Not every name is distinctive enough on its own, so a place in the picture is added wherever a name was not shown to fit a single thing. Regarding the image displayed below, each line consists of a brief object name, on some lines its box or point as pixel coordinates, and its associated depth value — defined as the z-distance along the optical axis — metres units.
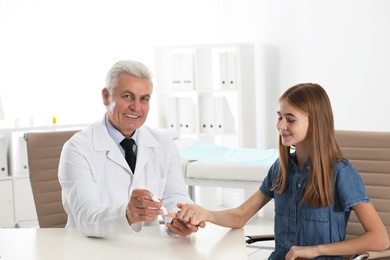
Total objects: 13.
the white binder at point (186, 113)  5.90
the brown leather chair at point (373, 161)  2.82
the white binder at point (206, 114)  5.83
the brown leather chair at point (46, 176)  3.08
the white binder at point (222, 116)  5.76
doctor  2.44
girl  2.40
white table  2.13
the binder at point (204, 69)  5.88
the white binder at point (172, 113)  5.94
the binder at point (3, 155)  5.37
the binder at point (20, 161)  5.46
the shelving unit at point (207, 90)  5.75
